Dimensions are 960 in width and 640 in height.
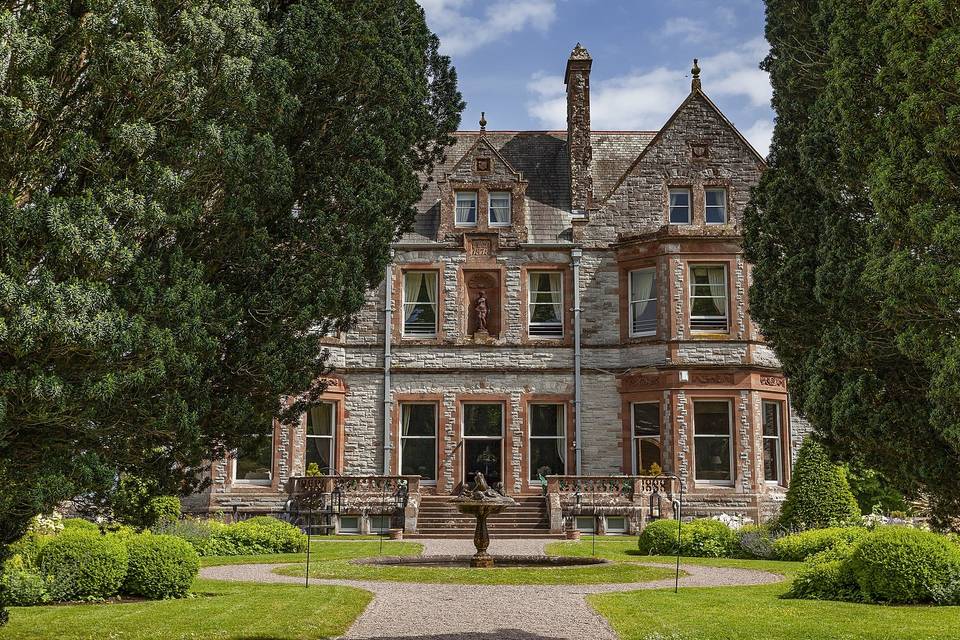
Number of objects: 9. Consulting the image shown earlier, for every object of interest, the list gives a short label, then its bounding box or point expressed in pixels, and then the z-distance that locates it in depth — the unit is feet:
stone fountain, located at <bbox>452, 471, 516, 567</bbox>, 58.34
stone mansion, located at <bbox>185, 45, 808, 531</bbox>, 87.66
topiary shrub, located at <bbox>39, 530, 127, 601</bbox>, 42.57
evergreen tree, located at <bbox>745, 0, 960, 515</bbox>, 25.52
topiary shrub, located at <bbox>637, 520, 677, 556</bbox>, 65.92
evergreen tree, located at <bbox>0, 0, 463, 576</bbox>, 23.39
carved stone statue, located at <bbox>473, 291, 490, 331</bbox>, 92.63
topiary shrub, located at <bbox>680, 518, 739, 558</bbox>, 67.26
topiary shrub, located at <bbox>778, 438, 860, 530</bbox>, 69.15
